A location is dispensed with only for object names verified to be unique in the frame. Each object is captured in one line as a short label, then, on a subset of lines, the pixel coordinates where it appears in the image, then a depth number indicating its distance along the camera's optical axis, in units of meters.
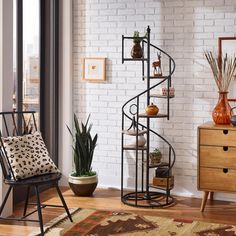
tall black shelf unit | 5.00
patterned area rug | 4.12
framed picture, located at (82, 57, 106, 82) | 5.62
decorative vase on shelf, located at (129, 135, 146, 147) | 5.07
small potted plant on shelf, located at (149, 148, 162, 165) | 5.21
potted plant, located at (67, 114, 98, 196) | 5.21
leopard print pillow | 4.11
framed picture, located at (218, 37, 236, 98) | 5.09
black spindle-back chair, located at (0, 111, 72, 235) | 4.04
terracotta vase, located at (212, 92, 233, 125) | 4.81
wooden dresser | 4.68
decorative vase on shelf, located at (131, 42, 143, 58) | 5.11
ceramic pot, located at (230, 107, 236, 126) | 4.72
